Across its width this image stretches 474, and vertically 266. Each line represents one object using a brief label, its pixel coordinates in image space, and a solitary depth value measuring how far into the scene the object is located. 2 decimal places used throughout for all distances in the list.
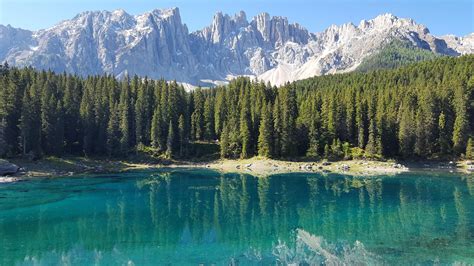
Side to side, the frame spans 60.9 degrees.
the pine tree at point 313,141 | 110.62
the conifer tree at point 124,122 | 116.06
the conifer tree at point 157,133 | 117.88
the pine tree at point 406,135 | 107.50
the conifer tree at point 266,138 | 111.69
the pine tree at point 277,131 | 112.62
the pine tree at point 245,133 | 114.56
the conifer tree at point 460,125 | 104.25
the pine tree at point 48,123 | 102.50
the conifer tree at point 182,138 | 118.88
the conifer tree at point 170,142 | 115.75
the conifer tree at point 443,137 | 107.06
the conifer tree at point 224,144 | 115.69
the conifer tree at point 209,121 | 128.62
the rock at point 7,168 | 78.58
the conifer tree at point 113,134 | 115.62
